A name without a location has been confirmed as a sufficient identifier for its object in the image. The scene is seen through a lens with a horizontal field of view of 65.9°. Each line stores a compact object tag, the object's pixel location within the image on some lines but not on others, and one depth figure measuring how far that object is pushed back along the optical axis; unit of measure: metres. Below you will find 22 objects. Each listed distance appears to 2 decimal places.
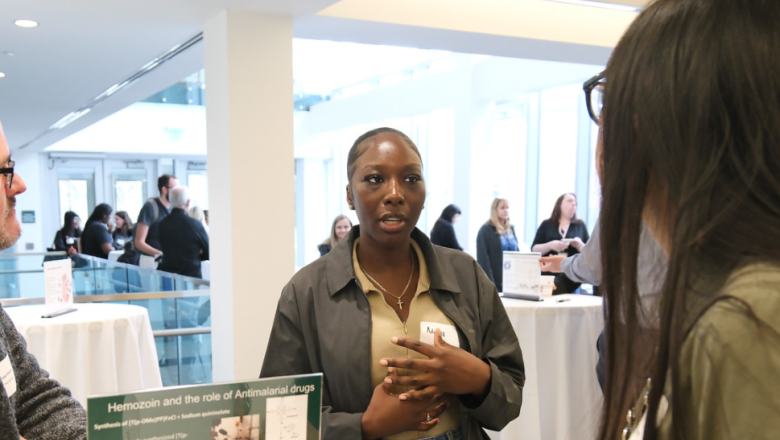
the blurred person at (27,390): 1.36
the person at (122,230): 10.80
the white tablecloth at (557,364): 3.52
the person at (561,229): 6.08
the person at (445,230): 7.75
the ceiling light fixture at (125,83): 5.17
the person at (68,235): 9.95
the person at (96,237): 8.09
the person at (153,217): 6.45
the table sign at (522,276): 3.82
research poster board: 0.92
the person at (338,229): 6.36
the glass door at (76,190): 13.90
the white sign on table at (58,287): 3.50
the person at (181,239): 5.66
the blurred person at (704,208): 0.52
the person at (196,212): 7.21
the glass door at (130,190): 14.19
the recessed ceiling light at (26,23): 4.48
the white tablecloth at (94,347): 3.30
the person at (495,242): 6.51
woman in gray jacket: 1.34
